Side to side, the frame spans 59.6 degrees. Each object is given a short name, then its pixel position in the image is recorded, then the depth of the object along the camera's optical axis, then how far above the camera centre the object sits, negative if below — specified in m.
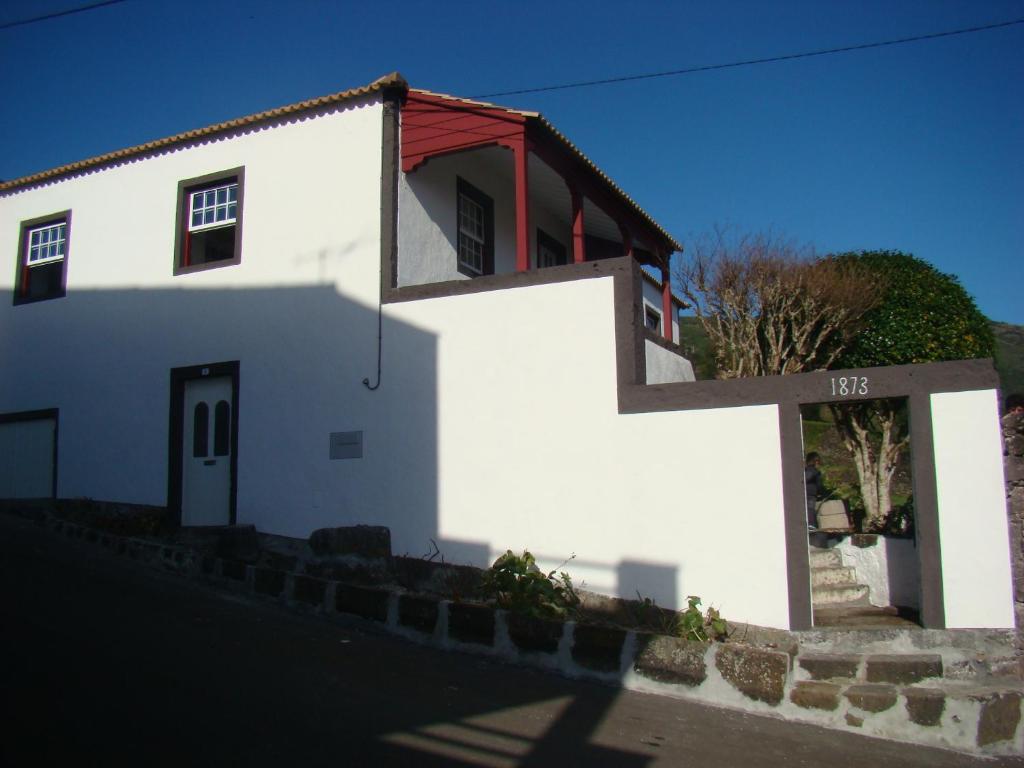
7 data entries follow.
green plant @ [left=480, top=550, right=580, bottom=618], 8.06 -0.94
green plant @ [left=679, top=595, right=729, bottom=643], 7.62 -1.20
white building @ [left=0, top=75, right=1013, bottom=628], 8.28 +1.51
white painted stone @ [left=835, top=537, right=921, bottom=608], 8.70 -0.84
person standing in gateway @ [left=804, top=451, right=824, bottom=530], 11.53 -0.03
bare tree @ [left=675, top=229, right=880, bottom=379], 13.05 +2.73
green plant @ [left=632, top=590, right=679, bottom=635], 8.13 -1.19
